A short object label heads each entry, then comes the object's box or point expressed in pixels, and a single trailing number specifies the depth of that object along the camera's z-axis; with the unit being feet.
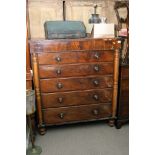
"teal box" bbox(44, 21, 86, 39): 7.72
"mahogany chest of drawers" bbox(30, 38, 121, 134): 7.52
